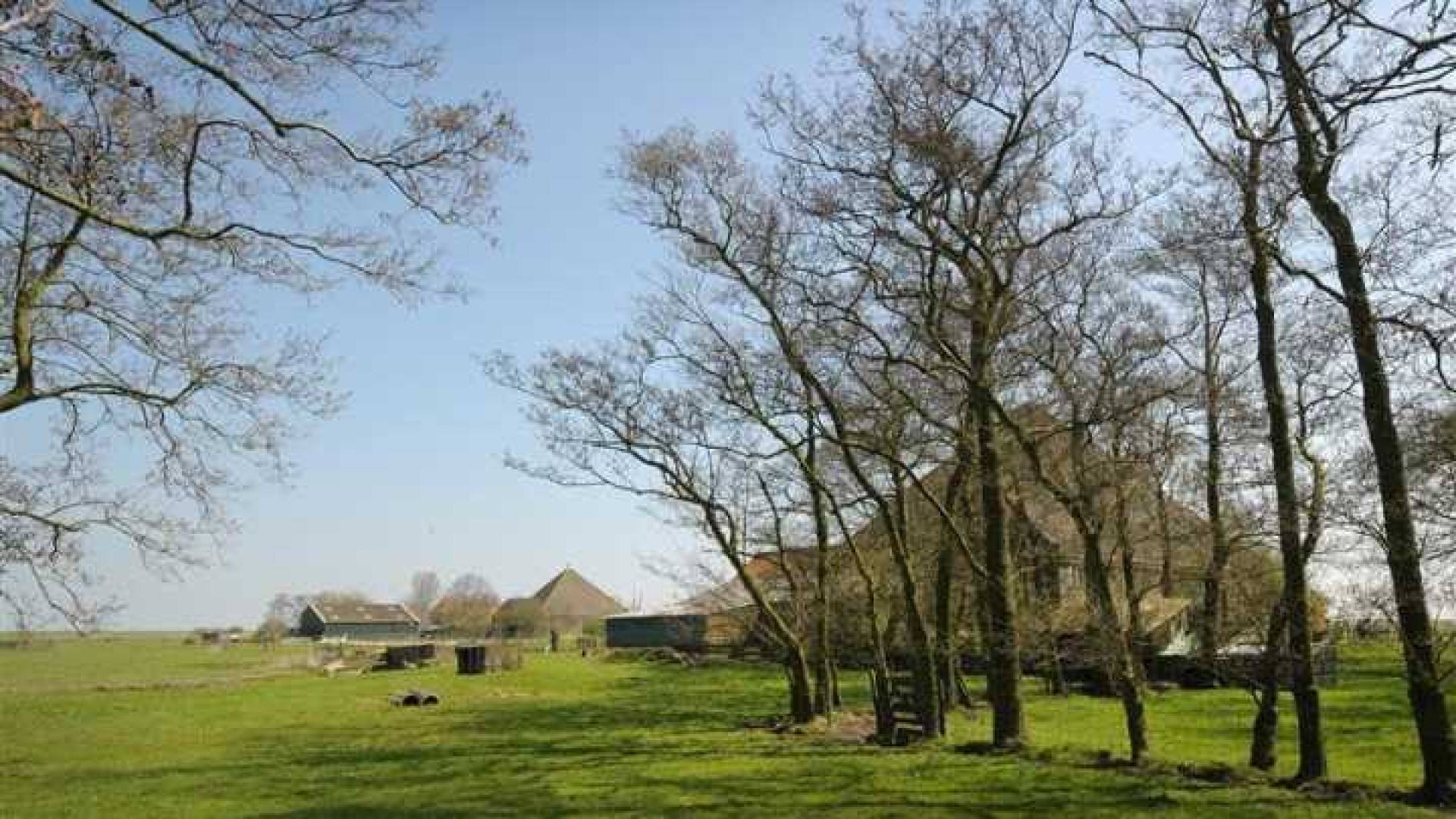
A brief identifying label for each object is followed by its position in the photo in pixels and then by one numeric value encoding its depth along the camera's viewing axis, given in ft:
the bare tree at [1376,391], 34.53
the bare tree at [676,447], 74.33
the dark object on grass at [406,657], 174.91
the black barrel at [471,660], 157.79
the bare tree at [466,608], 327.53
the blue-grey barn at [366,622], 348.59
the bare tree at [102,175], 23.00
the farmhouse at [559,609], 315.99
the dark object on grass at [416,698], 108.68
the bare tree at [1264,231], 40.19
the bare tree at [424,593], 462.19
